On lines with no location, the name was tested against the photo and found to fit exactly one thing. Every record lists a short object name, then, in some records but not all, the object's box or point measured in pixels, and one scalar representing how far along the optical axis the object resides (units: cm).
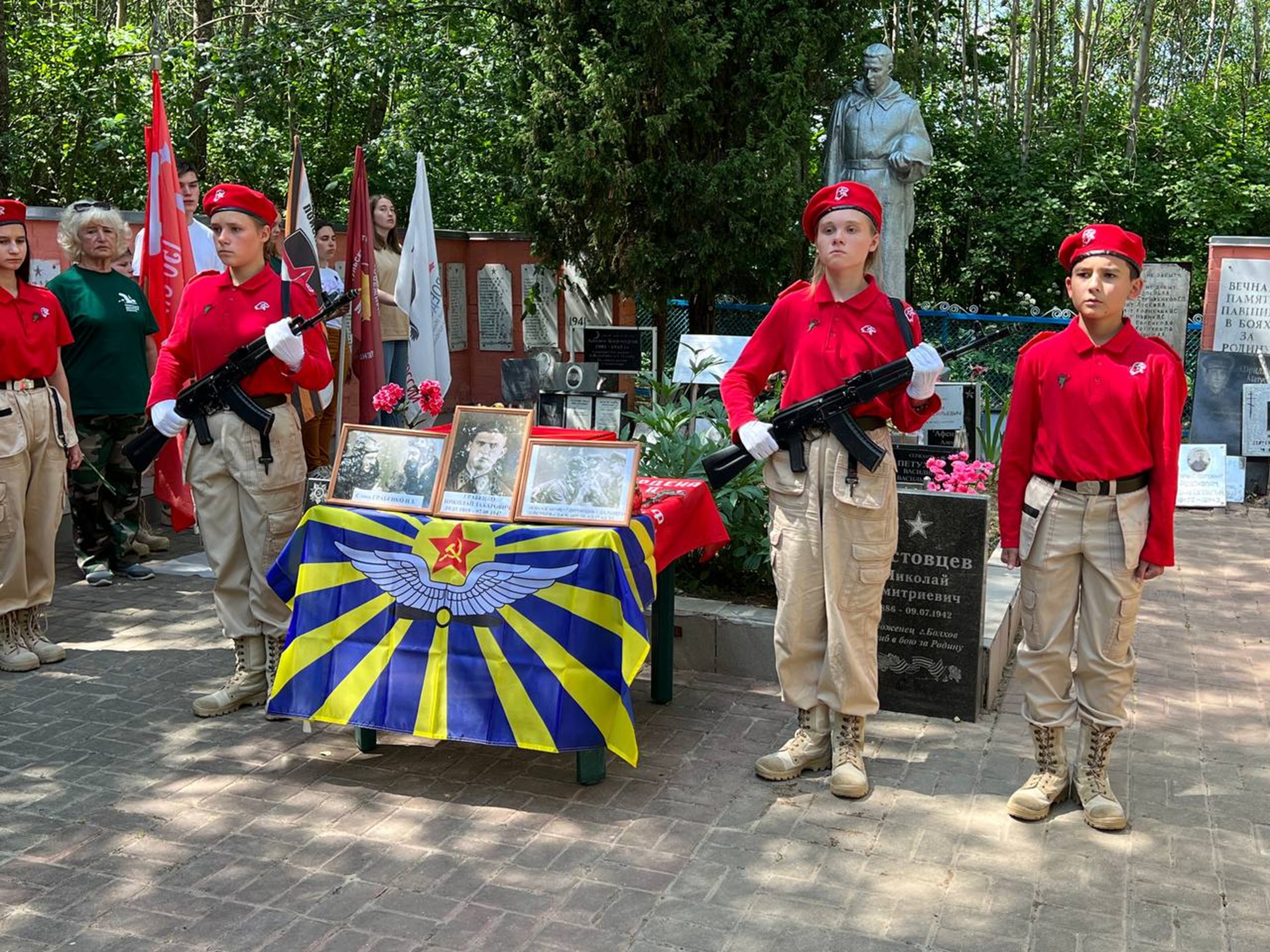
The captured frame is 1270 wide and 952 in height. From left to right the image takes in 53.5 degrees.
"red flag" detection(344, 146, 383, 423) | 837
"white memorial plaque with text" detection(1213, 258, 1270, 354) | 1131
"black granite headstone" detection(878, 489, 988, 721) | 536
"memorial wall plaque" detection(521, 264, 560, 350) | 1544
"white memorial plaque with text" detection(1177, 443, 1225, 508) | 1047
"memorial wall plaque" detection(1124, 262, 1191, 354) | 1218
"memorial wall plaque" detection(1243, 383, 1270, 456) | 1084
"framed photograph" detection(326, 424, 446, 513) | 488
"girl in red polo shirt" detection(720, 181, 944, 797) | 454
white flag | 976
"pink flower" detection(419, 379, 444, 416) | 569
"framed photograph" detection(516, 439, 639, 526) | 464
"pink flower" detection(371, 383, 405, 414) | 568
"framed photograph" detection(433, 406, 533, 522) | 475
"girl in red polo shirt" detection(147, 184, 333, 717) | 527
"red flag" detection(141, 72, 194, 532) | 818
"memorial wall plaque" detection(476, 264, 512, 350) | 1575
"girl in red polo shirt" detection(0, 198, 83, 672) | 604
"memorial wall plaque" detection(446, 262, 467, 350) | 1550
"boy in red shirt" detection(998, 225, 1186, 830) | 417
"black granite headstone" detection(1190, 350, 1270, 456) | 1116
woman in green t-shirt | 738
